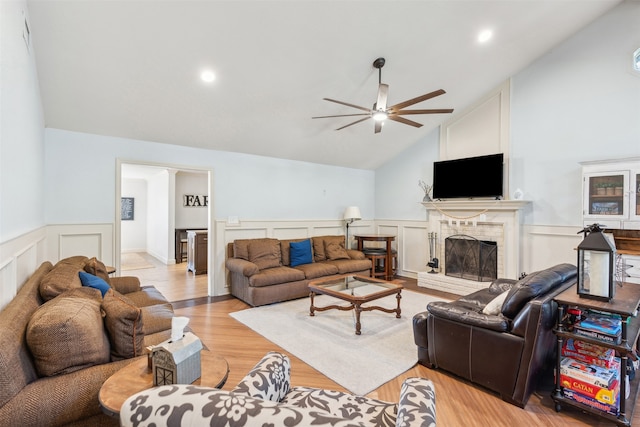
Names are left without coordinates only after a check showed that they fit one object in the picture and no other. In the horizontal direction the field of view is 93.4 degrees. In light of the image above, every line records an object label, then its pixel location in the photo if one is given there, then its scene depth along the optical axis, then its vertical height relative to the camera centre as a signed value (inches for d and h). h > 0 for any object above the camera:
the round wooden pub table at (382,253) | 233.4 -33.1
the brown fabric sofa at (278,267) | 169.6 -35.8
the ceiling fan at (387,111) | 123.5 +44.4
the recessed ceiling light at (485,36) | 149.0 +88.5
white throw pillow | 95.1 -30.3
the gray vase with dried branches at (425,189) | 227.5 +17.5
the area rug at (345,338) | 101.5 -53.8
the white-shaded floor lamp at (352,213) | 241.4 -1.7
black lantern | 76.0 -13.7
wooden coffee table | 129.6 -38.1
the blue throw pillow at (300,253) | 200.7 -28.6
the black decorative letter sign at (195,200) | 338.3 +11.1
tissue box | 48.3 -25.2
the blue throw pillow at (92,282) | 90.7 -22.2
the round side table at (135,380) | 46.3 -29.4
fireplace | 187.3 -11.0
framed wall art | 391.2 +1.9
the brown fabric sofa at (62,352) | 46.8 -26.0
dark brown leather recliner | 82.0 -37.6
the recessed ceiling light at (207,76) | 133.1 +60.0
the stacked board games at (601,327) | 73.8 -29.0
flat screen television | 193.6 +23.4
